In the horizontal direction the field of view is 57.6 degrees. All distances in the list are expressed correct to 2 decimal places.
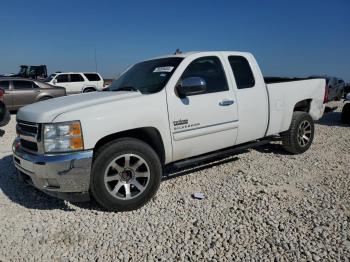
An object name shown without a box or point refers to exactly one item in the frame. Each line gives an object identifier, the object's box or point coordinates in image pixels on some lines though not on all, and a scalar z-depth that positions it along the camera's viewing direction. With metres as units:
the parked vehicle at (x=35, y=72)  27.48
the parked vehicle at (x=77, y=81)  19.33
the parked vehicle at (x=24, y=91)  12.16
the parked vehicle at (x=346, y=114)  9.68
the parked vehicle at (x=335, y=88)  16.70
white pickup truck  3.39
